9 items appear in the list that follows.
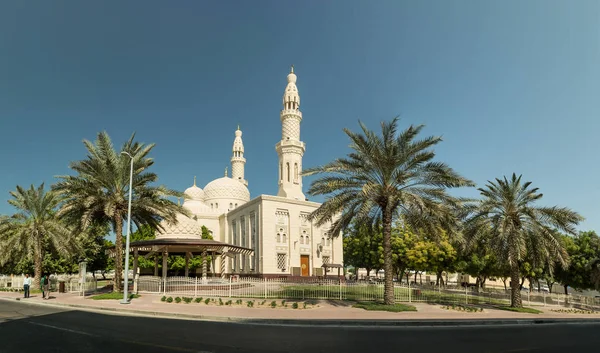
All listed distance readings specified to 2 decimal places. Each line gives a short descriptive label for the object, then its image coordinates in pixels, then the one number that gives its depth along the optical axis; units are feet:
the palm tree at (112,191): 74.69
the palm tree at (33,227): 101.14
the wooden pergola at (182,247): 97.60
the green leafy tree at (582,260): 116.57
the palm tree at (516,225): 71.82
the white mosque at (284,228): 149.59
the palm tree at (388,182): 62.28
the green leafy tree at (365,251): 166.93
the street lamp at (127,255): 65.49
